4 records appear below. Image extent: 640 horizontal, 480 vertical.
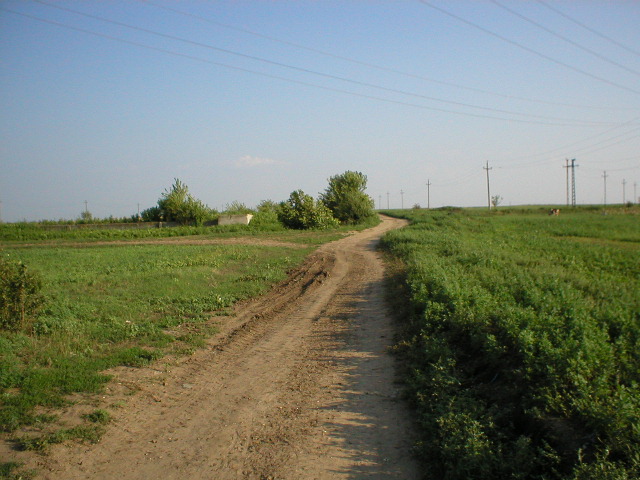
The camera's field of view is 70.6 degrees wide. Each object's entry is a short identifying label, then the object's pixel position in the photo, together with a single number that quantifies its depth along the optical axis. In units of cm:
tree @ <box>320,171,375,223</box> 5262
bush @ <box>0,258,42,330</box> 876
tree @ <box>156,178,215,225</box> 5169
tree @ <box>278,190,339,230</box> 4488
